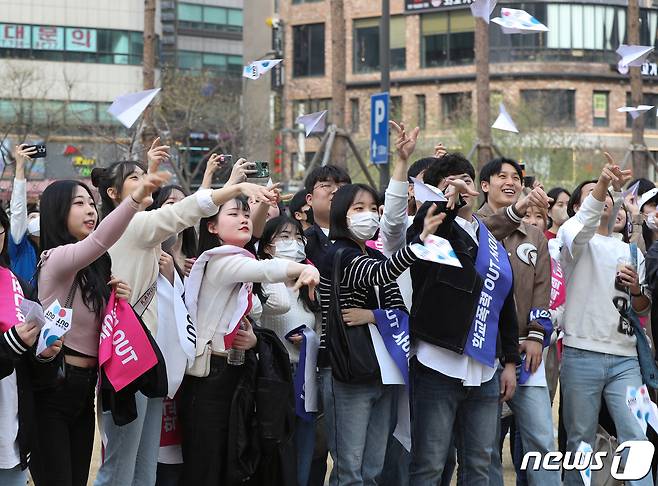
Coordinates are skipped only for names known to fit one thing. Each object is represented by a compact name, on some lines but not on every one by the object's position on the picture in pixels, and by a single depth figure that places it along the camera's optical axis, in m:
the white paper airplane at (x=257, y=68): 8.30
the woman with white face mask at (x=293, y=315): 6.91
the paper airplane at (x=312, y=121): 9.52
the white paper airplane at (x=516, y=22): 8.62
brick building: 50.84
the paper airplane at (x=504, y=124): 8.46
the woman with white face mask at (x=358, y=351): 6.21
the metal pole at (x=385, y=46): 16.23
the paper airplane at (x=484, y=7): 8.33
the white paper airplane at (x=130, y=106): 7.21
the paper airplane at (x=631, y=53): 9.50
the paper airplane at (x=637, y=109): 8.78
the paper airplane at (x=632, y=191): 7.91
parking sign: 13.68
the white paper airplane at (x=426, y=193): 5.83
